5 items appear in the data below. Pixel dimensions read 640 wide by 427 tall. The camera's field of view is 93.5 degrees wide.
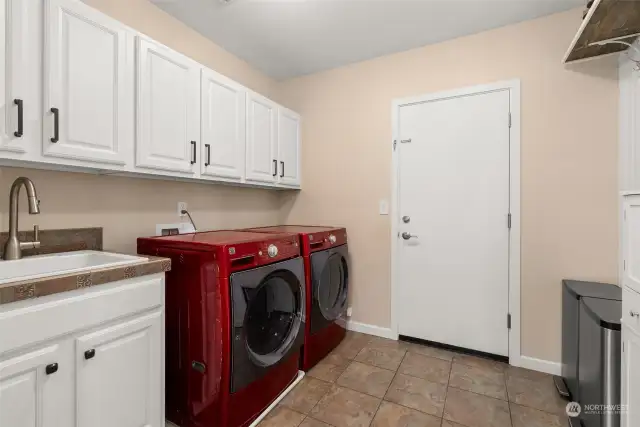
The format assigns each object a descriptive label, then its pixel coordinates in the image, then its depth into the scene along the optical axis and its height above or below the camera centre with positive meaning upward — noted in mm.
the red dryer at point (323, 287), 2100 -568
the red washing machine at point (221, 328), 1438 -583
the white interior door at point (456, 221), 2254 -50
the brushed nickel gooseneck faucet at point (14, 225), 1309 -56
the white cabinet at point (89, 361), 947 -542
